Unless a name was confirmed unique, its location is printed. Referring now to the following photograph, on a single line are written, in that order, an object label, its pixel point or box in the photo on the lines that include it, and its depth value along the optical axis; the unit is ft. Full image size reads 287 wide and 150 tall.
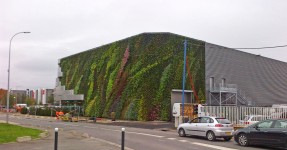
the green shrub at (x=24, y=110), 239.97
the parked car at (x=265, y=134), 51.27
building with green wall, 143.95
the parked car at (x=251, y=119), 86.77
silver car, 65.16
